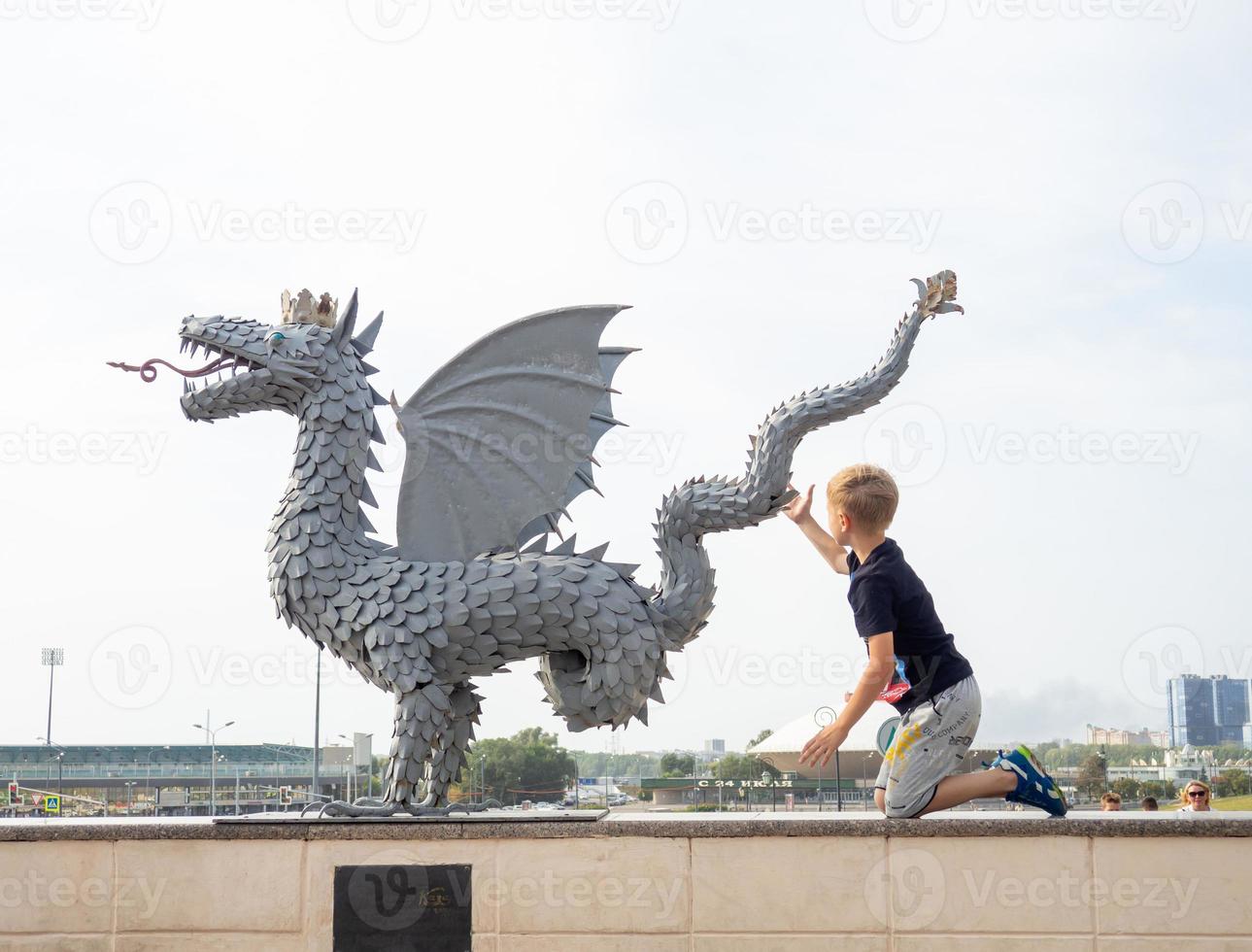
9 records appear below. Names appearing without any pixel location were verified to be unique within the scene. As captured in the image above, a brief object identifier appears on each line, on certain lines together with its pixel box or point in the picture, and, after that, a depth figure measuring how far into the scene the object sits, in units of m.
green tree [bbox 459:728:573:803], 39.47
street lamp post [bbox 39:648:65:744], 47.47
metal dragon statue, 5.24
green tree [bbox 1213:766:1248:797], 43.00
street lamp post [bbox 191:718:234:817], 35.84
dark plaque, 4.48
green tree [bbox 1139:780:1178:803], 38.97
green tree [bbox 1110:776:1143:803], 39.45
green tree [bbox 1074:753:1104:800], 41.00
